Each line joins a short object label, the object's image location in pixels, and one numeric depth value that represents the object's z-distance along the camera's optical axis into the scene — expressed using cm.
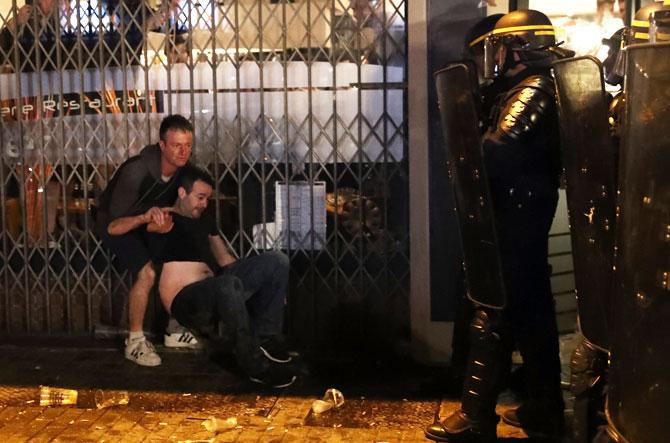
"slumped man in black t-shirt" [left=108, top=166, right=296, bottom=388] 602
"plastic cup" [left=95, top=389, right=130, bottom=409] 576
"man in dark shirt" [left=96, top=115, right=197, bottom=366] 642
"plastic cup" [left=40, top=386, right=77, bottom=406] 576
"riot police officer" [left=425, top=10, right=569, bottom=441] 452
